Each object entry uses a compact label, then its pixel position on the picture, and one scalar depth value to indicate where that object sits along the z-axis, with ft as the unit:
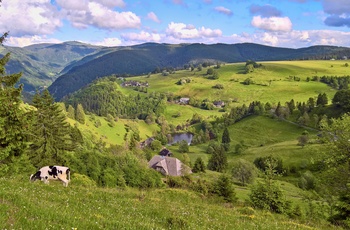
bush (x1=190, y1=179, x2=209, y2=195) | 144.03
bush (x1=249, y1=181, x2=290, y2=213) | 125.50
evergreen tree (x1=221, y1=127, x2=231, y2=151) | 616.80
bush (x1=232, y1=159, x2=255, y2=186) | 352.49
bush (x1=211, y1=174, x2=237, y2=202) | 151.53
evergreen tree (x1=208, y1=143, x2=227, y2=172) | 432.87
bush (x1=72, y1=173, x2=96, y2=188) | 139.33
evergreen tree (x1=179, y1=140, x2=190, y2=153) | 590.47
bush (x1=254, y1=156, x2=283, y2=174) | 391.16
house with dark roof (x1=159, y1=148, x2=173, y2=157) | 565.37
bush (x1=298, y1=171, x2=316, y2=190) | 314.26
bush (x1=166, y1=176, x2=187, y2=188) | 183.28
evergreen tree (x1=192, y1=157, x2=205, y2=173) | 394.54
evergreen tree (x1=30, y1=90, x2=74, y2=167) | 152.76
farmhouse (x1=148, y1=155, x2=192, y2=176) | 409.69
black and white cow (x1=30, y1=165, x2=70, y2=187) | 74.90
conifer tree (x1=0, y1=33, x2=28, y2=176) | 95.35
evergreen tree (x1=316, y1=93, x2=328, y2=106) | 623.77
